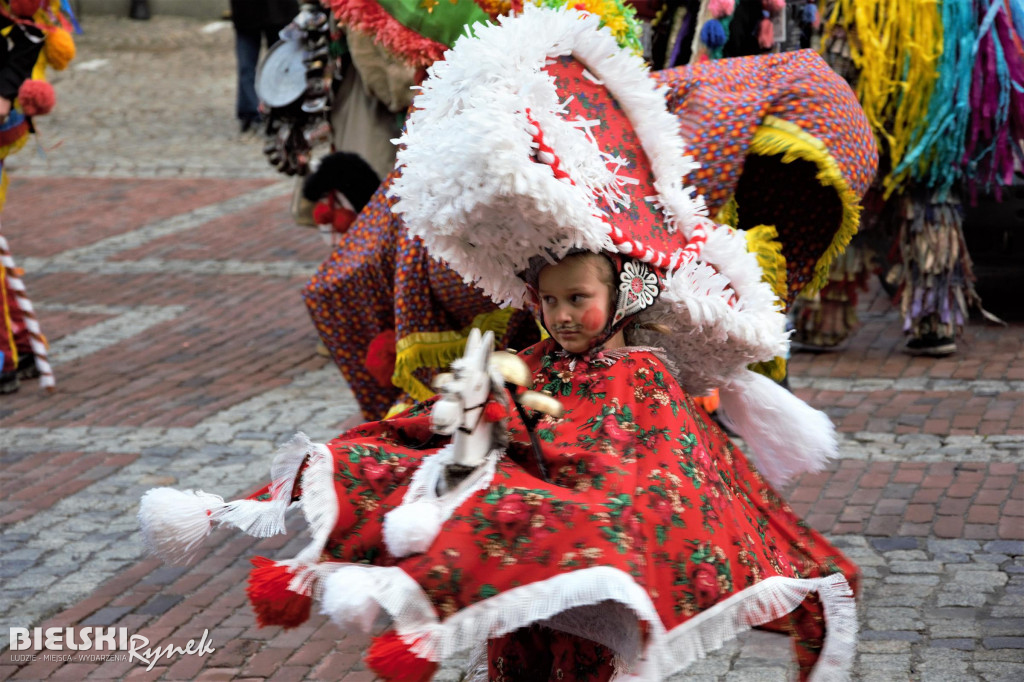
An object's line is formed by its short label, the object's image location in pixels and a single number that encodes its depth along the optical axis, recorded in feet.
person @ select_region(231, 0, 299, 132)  43.98
